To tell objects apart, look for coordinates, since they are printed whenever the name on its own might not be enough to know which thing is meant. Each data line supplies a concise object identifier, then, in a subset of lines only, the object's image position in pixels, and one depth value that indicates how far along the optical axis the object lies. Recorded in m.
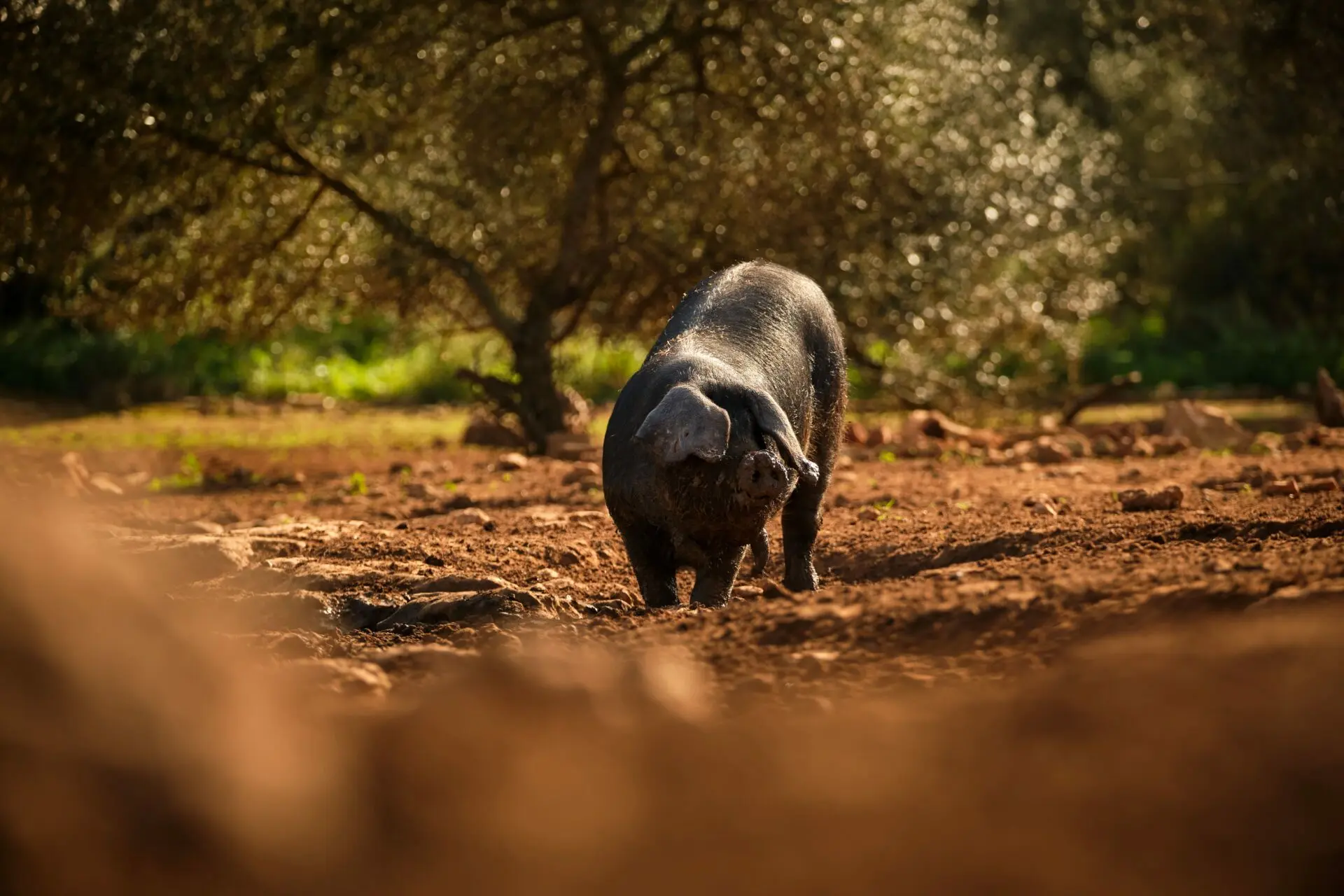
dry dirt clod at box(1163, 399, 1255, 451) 24.36
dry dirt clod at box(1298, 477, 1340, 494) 15.72
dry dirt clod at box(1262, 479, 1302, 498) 15.51
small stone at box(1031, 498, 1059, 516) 15.52
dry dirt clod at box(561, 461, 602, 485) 20.00
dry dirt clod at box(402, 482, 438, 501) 19.56
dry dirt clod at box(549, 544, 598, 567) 13.95
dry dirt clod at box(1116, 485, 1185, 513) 14.84
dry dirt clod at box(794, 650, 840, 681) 7.78
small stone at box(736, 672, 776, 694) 7.53
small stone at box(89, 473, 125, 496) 20.77
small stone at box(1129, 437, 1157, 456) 22.80
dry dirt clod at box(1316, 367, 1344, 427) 25.45
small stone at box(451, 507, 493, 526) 16.56
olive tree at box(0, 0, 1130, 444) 21.78
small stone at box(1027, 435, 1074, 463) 22.28
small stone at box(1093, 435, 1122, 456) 23.08
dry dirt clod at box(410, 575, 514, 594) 11.57
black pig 10.20
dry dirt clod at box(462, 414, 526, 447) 27.62
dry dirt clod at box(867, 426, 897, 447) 25.61
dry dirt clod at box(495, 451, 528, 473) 22.44
